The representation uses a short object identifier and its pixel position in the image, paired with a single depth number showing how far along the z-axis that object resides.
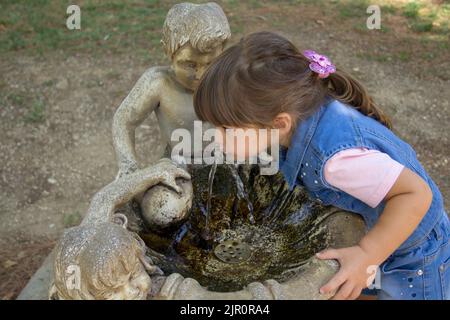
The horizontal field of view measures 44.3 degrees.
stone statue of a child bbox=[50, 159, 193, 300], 1.40
